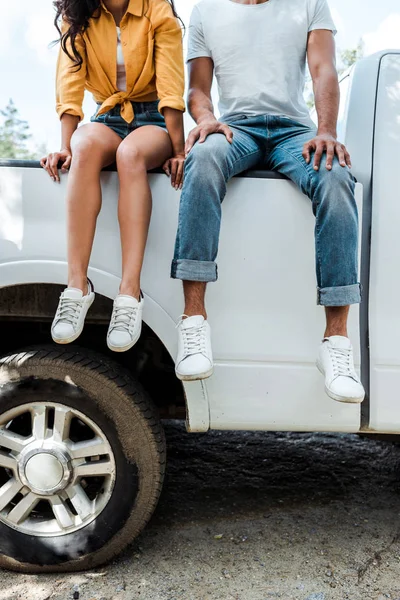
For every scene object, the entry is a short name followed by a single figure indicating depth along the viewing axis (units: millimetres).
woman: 2260
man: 2209
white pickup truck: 2316
